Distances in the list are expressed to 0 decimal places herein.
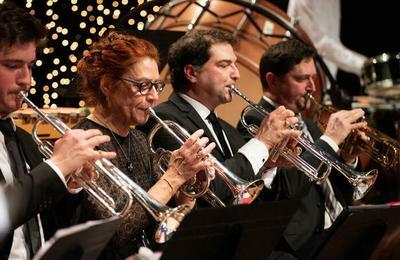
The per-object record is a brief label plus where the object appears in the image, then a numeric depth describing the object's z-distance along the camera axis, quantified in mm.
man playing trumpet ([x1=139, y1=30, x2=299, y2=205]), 7479
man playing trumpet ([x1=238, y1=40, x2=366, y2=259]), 8275
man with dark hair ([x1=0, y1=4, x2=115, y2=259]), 5216
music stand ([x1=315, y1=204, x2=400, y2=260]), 5850
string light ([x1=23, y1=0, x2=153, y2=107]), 8819
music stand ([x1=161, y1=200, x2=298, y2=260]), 4986
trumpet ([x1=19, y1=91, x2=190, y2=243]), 5701
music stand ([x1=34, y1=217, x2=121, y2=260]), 4403
